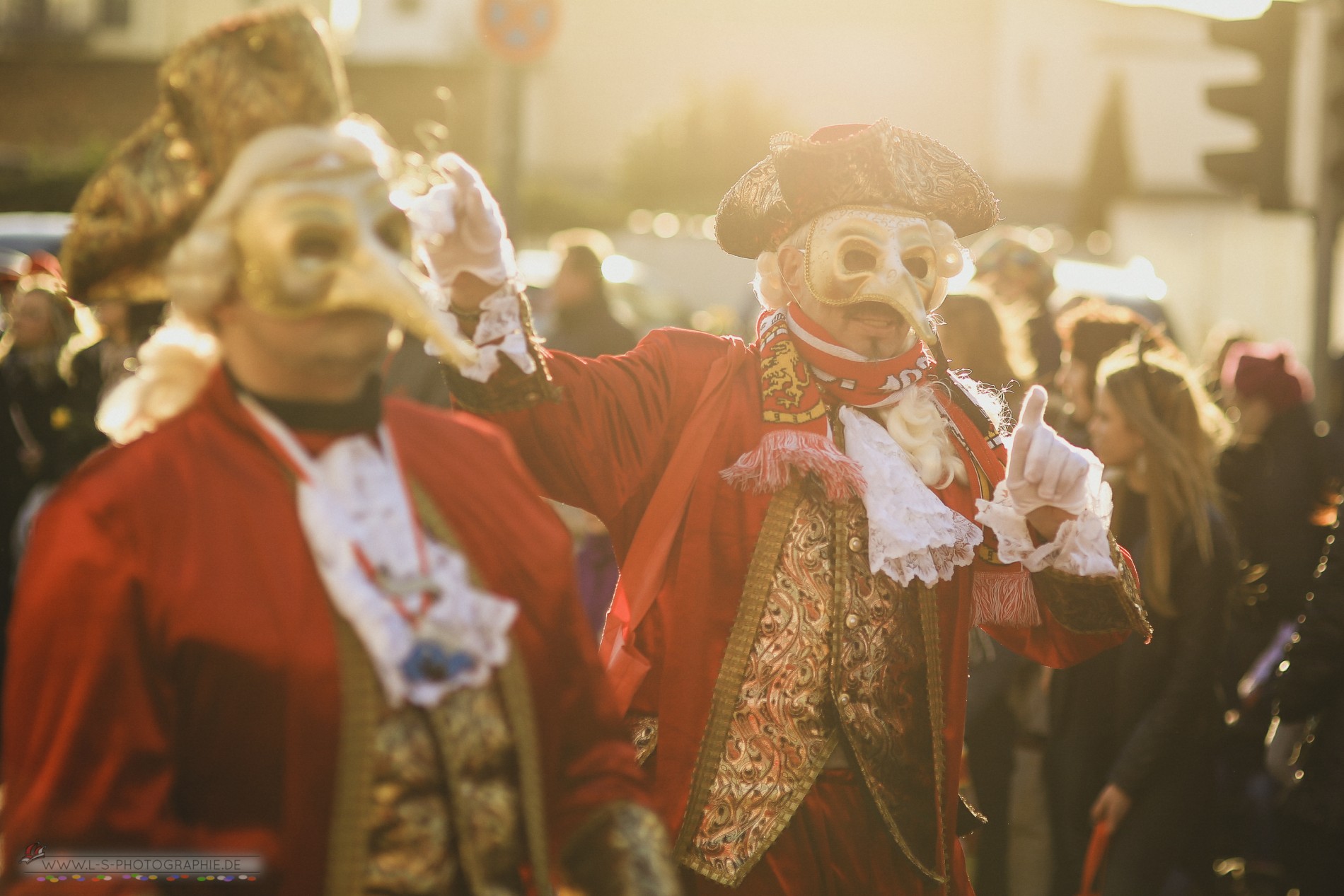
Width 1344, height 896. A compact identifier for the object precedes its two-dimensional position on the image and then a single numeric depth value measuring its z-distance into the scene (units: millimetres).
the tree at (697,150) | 36312
